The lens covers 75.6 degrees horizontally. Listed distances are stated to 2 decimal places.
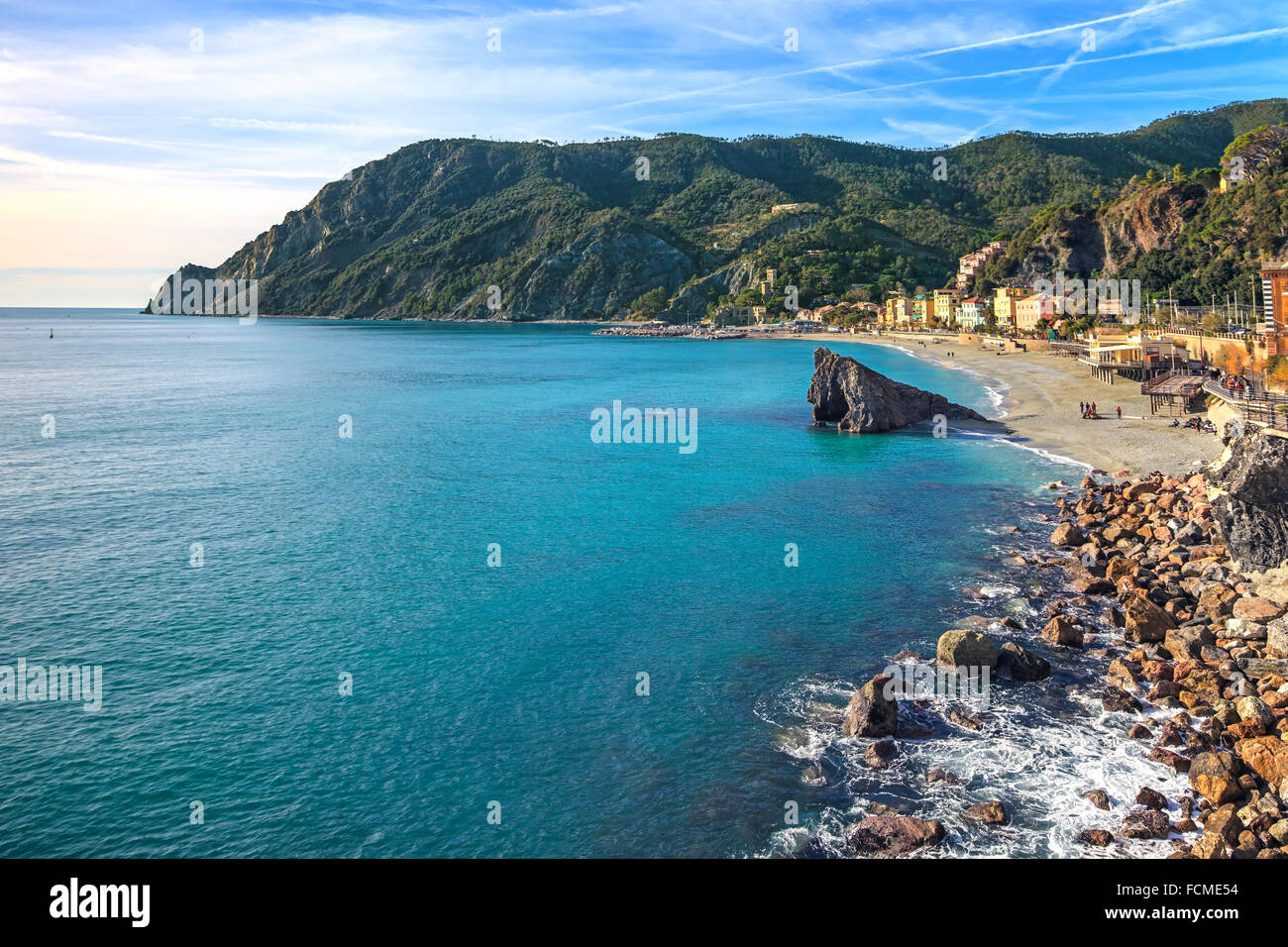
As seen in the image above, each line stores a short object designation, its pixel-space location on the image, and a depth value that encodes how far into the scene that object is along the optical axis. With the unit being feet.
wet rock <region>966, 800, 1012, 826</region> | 54.90
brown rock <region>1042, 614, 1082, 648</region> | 80.48
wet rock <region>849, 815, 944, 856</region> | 52.39
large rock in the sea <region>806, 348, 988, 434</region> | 203.00
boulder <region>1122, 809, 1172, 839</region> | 52.85
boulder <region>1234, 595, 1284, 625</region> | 78.33
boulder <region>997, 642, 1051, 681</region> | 74.33
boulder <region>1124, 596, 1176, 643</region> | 80.64
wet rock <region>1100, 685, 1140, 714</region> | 68.33
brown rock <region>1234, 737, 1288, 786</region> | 55.57
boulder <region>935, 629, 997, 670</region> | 74.84
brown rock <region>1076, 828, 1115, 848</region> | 52.42
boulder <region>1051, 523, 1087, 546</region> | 109.40
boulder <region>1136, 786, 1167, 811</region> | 55.11
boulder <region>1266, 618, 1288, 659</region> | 72.41
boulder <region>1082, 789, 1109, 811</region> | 55.90
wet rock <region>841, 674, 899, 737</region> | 65.57
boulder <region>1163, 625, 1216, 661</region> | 75.66
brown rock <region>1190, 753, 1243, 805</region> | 54.60
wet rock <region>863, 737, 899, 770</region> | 61.87
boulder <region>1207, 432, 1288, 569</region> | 89.97
